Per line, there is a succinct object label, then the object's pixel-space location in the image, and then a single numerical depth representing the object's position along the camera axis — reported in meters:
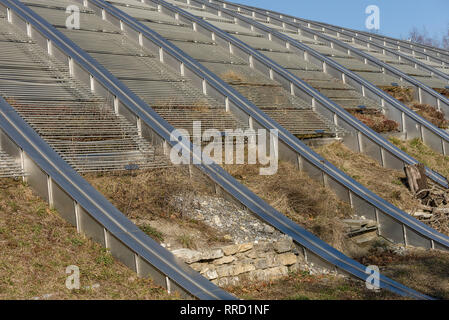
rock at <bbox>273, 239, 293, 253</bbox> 10.75
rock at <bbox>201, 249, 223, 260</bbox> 9.63
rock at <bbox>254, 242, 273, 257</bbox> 10.59
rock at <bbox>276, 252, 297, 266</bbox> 10.68
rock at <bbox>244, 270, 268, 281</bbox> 10.05
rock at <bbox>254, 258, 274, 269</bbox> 10.34
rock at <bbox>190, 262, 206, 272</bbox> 9.47
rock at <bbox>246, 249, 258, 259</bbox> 10.36
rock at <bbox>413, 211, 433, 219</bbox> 14.44
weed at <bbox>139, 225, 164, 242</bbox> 10.11
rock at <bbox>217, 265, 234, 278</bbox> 9.76
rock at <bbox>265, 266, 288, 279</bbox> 10.38
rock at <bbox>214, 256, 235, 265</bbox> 9.84
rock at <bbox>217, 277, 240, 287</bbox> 9.66
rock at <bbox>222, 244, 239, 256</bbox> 9.98
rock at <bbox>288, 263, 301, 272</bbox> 10.77
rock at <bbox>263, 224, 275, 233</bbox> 11.45
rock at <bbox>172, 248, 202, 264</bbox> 9.44
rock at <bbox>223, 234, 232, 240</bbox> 10.79
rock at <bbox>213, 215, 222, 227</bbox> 11.27
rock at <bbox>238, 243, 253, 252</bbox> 10.28
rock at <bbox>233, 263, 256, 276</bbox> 9.95
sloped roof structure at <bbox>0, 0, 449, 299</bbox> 10.40
